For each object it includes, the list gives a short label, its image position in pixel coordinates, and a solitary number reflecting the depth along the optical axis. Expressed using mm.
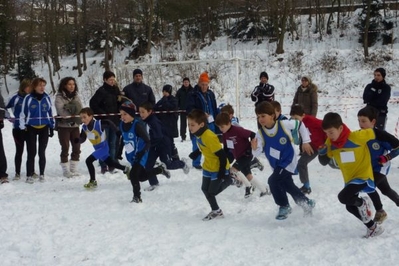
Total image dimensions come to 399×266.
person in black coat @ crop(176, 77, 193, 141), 11539
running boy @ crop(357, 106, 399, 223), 4409
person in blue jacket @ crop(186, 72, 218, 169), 8047
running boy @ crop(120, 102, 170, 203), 6000
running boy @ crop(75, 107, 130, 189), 6926
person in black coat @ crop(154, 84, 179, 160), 10336
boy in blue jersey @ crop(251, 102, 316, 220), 4867
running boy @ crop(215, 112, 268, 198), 5629
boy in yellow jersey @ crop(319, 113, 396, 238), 4105
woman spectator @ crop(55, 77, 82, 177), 7789
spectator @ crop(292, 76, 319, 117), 8727
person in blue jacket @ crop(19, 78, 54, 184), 7461
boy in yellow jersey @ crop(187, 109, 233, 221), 5086
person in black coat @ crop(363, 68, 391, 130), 7898
